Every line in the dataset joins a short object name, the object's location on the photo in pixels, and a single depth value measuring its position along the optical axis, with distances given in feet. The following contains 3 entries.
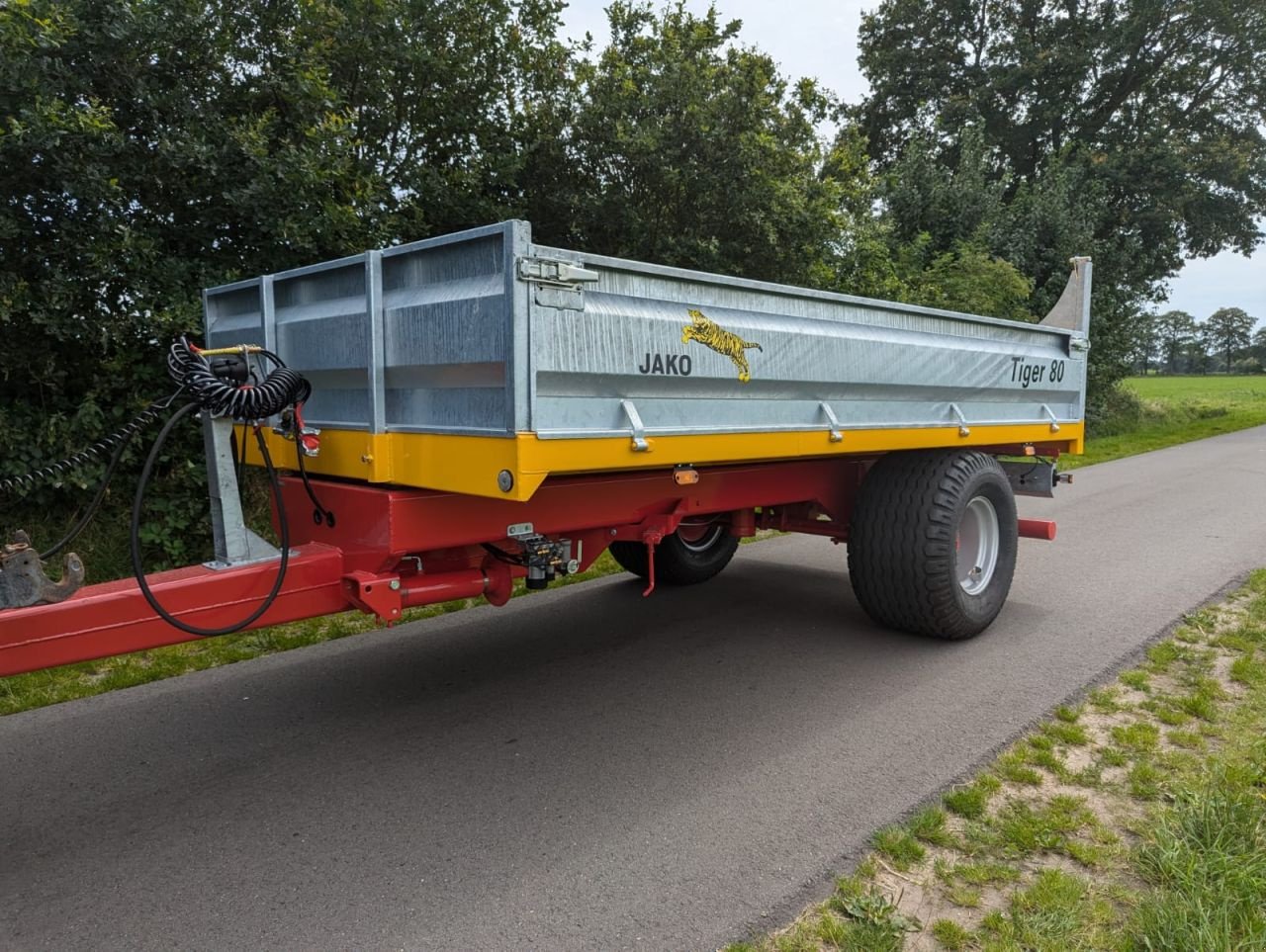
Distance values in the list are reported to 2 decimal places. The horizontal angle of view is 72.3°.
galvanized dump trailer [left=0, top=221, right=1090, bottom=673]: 8.92
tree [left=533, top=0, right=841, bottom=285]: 28.02
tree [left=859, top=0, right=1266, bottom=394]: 56.49
